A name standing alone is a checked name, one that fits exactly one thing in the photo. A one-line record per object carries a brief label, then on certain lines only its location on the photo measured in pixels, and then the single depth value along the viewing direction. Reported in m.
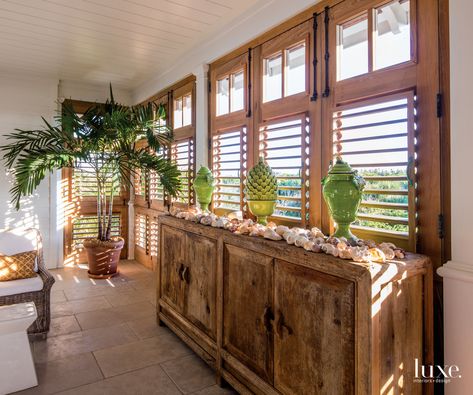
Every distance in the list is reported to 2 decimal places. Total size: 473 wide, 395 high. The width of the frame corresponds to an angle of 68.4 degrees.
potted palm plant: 4.06
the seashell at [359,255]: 1.44
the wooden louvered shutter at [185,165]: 3.94
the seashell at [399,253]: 1.58
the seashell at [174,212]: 3.07
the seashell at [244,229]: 2.15
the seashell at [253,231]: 2.08
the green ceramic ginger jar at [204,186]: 3.01
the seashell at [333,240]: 1.65
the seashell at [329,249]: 1.53
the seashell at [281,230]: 1.96
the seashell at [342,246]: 1.53
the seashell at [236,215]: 2.78
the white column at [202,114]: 3.60
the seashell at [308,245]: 1.64
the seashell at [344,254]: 1.48
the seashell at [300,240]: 1.70
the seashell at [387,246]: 1.63
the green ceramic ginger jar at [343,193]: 1.71
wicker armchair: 2.86
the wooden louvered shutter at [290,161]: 2.43
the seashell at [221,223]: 2.37
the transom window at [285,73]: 2.54
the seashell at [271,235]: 1.93
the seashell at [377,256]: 1.47
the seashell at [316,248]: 1.62
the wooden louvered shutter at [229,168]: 3.07
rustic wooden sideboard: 1.39
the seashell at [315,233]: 1.86
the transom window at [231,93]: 3.17
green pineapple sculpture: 2.32
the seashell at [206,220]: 2.51
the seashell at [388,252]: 1.52
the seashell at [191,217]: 2.71
